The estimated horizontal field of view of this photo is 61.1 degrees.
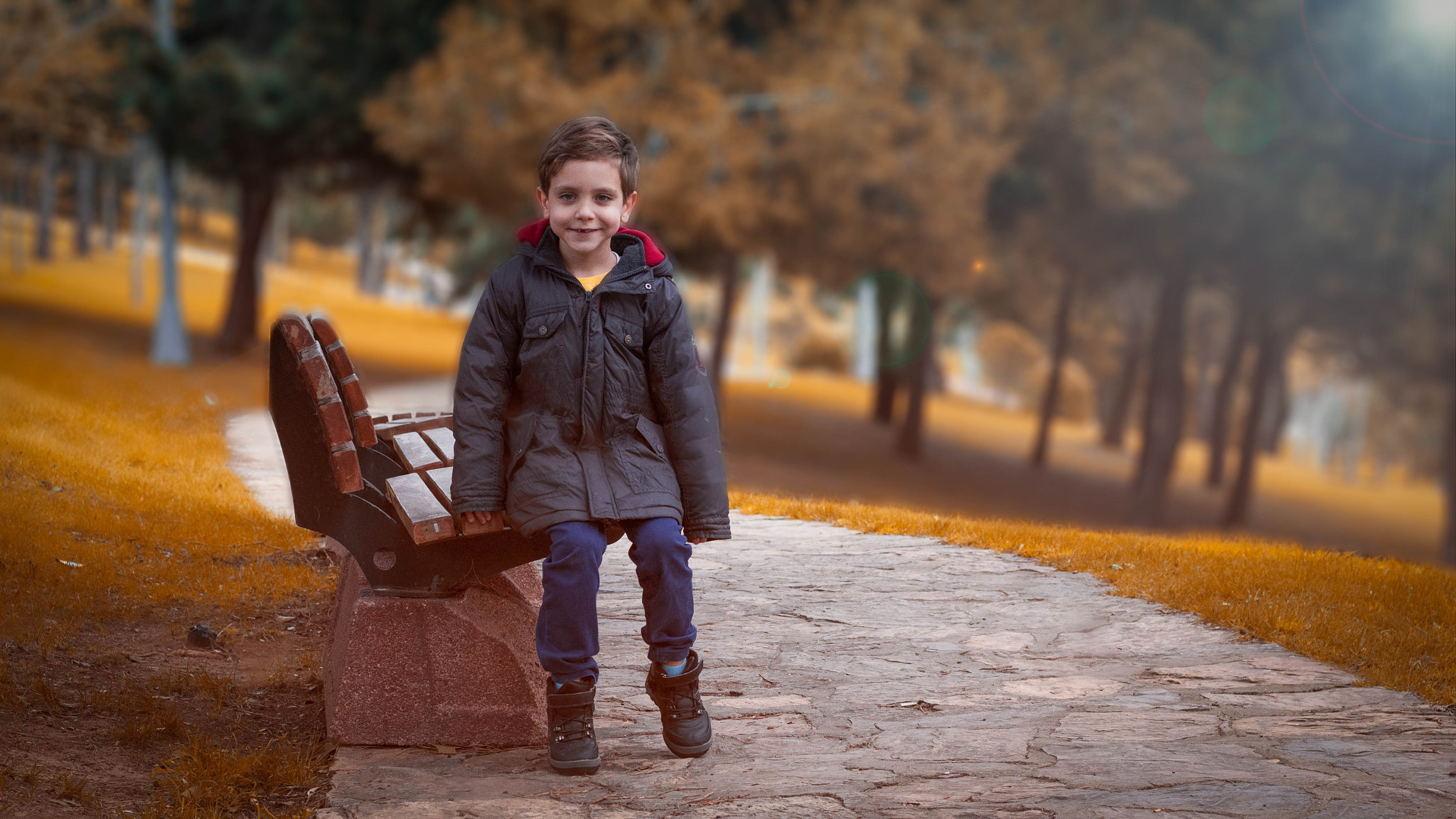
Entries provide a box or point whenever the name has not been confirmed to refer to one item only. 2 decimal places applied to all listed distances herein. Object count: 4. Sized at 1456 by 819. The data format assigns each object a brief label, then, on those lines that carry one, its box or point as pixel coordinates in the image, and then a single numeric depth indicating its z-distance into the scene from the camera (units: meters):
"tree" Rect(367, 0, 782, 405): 16.09
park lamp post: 22.34
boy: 3.40
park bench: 3.55
